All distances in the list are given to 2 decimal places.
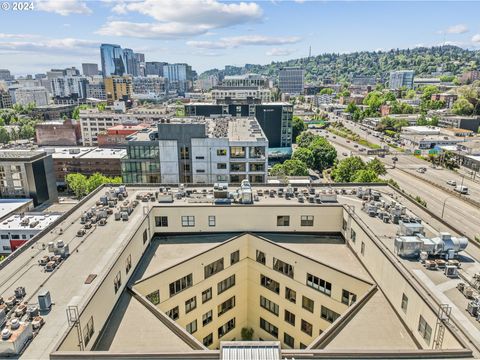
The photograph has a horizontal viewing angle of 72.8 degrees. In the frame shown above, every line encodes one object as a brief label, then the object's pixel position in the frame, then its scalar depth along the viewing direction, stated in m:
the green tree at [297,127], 188.01
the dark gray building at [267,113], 145.38
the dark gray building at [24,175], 87.50
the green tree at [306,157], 124.94
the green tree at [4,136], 177.25
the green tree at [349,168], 99.25
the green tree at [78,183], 98.62
